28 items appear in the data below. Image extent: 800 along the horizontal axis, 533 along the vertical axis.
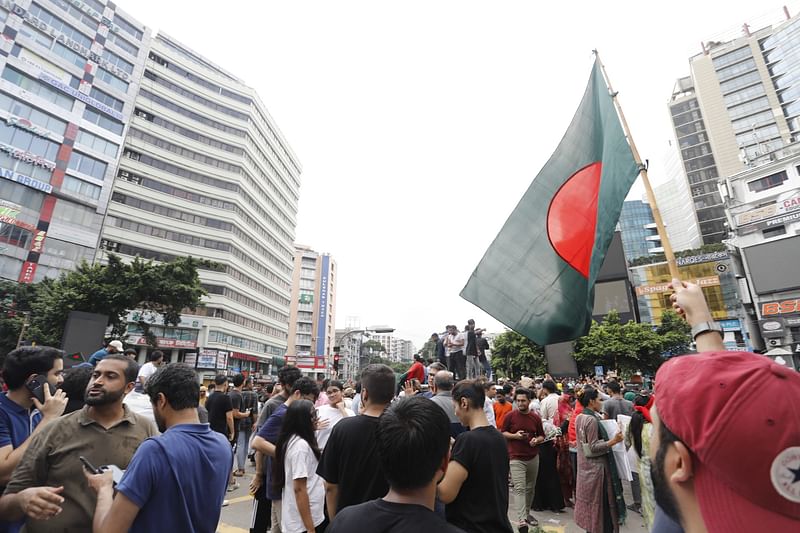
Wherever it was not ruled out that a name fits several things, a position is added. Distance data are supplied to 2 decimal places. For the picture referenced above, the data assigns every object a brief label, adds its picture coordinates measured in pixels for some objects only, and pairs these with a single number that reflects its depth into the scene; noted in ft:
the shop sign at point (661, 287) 149.69
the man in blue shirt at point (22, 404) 8.16
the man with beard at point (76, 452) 6.89
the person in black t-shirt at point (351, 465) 8.80
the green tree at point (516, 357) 121.19
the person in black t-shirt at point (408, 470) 4.77
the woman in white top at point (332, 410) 13.62
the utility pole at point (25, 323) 78.61
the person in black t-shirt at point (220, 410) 22.59
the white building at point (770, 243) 127.95
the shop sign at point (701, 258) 150.10
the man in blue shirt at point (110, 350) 20.58
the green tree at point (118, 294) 73.00
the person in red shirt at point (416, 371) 23.06
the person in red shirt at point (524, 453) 17.95
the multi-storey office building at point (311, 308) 237.45
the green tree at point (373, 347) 318.39
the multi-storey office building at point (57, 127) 105.50
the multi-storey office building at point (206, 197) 131.03
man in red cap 2.62
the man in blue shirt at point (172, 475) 6.33
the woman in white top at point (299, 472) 10.85
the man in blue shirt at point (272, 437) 12.71
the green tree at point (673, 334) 111.84
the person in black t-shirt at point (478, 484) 8.38
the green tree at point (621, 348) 109.70
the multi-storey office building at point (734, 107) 181.16
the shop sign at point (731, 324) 145.07
